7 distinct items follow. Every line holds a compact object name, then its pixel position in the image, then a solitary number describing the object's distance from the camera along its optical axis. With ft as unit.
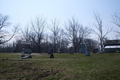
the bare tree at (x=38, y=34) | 181.78
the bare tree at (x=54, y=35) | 188.44
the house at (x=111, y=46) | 140.74
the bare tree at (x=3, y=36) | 90.44
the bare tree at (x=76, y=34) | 178.50
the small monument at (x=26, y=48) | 105.97
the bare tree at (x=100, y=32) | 147.02
